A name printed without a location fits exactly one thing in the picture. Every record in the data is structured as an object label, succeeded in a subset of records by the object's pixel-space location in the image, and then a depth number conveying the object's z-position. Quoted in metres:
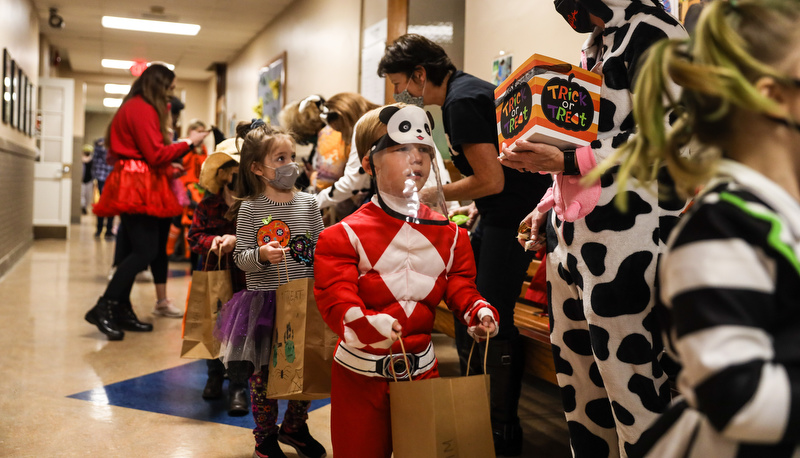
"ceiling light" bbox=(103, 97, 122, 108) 19.03
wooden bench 2.40
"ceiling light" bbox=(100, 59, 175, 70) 13.09
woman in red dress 4.02
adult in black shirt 2.09
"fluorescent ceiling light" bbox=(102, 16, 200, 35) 9.55
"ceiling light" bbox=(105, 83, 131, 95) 16.13
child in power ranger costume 1.51
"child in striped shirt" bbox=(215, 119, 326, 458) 2.23
